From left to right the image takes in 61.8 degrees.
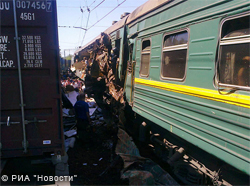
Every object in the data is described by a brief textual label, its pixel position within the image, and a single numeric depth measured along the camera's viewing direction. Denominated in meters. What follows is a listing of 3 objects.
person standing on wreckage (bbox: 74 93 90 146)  5.82
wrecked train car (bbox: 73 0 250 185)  2.56
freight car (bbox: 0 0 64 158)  3.18
